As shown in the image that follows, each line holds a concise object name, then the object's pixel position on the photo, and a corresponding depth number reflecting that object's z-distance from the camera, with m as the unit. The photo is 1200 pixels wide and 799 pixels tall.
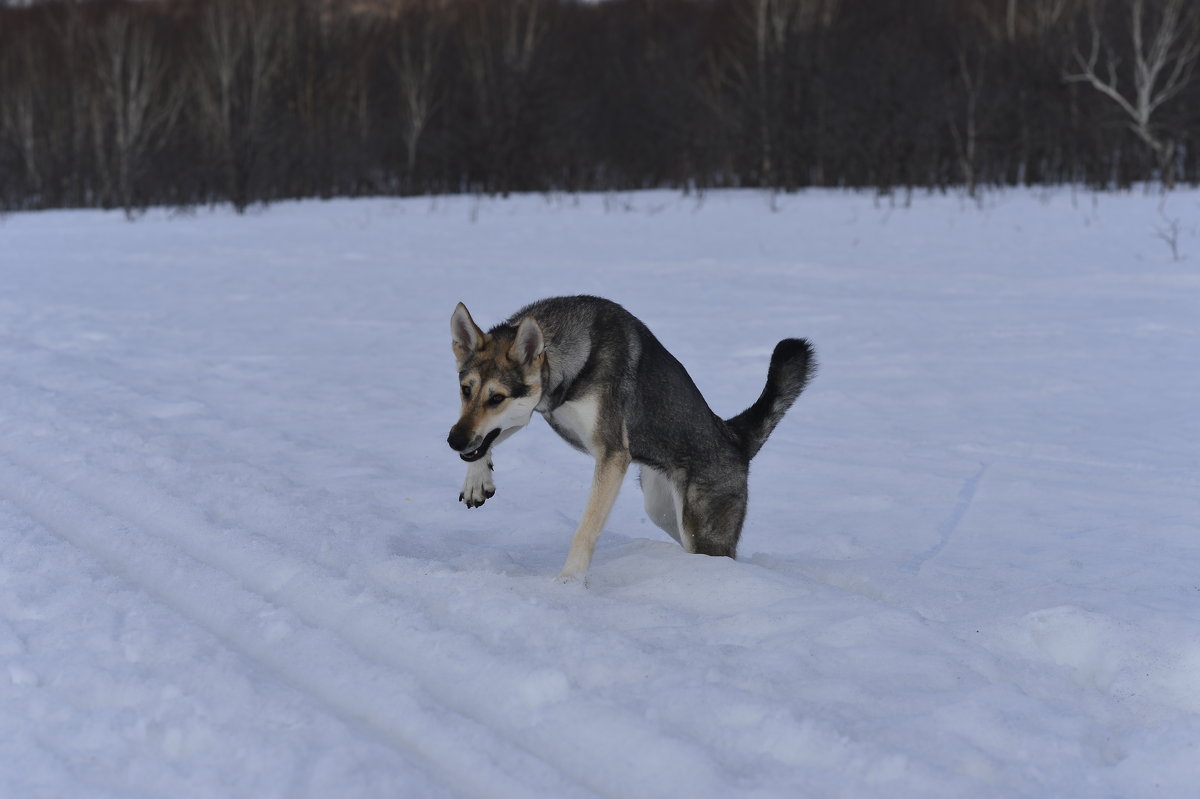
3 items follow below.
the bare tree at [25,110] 33.31
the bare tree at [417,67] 33.47
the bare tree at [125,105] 27.80
